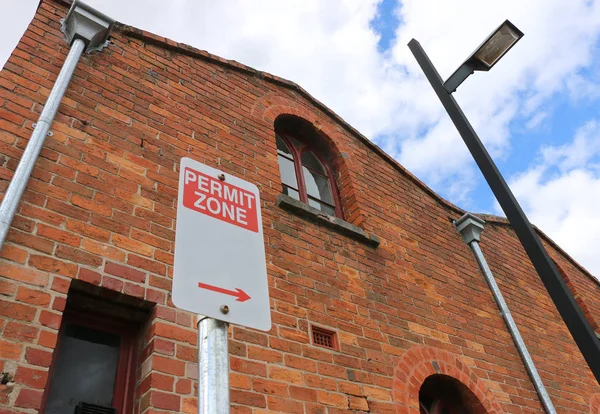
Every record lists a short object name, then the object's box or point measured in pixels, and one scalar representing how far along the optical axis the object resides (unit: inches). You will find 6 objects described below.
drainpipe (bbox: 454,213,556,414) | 204.8
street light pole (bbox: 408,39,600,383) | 122.3
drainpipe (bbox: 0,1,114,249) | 111.1
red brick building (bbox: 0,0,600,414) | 113.9
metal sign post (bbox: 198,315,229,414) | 50.4
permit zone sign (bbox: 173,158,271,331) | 57.7
